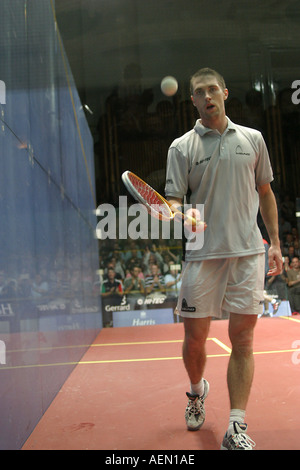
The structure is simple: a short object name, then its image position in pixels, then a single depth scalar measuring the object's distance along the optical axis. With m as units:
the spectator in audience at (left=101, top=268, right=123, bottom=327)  5.95
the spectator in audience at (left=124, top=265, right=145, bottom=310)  6.20
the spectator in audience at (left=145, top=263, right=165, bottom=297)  6.14
